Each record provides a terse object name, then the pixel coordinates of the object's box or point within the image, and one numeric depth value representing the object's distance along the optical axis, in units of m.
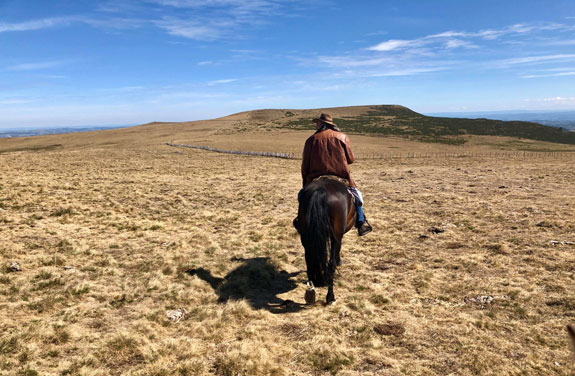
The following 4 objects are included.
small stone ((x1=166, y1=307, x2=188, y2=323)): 6.14
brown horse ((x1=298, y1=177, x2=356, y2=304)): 6.41
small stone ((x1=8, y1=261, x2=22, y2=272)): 7.79
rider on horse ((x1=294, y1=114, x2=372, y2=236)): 7.79
